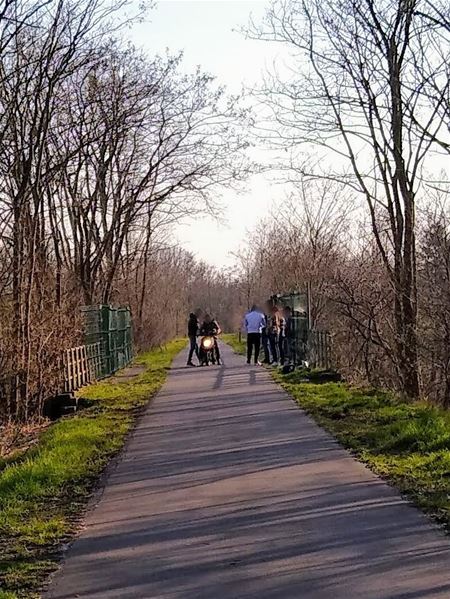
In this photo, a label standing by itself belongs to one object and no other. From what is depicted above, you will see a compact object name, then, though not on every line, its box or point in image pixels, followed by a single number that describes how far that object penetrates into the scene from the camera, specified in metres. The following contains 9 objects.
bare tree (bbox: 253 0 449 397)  18.64
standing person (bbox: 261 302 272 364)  28.79
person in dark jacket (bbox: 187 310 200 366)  29.81
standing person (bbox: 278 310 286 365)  27.30
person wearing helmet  29.56
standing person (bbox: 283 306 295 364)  27.61
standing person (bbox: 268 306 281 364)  27.40
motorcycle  29.93
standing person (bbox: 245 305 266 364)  27.22
